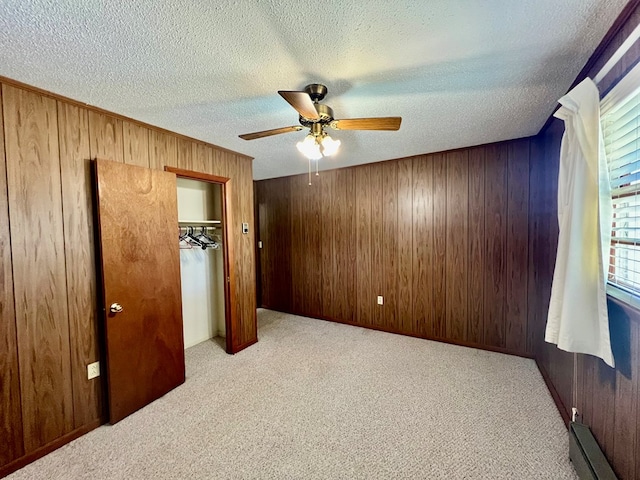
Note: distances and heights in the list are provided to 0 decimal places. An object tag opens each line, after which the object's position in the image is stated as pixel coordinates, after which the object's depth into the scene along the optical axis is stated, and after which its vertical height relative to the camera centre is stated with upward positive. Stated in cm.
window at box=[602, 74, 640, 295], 120 +22
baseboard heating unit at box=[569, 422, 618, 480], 129 -120
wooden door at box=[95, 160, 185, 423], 204 -37
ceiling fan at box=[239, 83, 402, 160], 172 +71
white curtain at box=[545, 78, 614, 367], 133 -4
